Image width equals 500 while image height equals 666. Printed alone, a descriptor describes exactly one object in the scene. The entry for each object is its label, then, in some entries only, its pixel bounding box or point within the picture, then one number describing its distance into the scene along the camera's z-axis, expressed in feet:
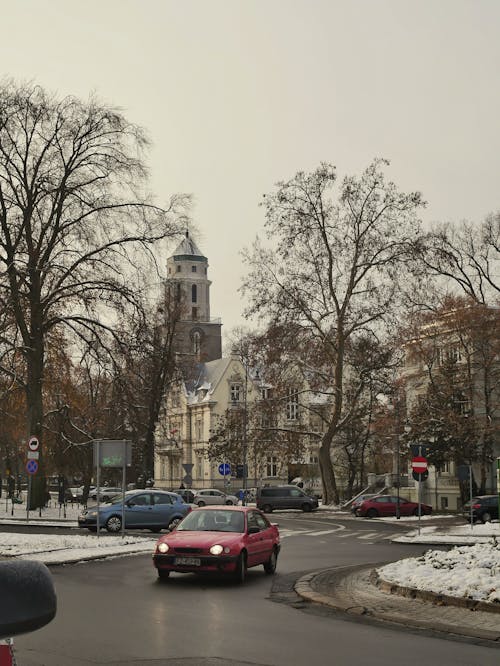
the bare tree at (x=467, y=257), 188.34
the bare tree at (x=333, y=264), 180.75
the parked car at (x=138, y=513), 110.11
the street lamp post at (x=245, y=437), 194.26
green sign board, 86.43
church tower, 379.55
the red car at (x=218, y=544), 54.13
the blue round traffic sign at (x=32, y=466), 118.55
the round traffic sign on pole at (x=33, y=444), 114.73
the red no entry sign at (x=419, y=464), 103.60
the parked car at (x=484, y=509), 148.25
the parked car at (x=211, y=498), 193.98
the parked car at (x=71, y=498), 235.40
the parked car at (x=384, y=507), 172.86
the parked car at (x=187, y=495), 189.08
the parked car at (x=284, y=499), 194.29
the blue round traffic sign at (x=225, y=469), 160.97
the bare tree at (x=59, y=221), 122.11
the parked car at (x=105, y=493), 252.73
